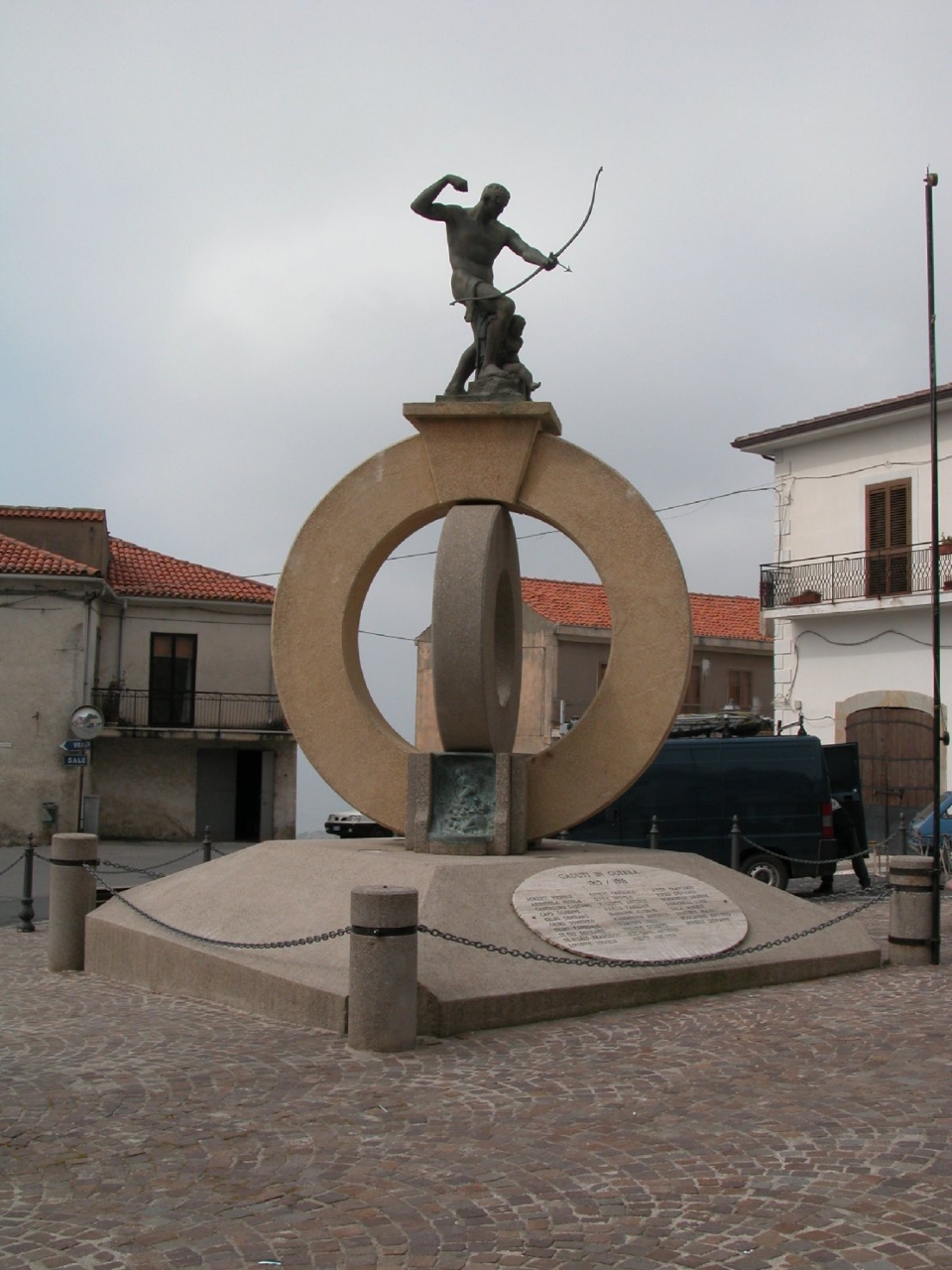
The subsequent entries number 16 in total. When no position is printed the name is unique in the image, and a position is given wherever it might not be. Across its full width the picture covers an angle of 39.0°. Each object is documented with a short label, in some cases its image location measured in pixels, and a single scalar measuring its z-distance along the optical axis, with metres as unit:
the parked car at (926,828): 19.53
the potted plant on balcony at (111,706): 32.59
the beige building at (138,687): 30.61
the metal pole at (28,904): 13.09
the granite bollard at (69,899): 10.33
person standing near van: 17.84
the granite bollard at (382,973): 7.18
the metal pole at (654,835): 15.89
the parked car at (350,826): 31.12
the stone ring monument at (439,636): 10.66
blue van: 17.00
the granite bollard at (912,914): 10.30
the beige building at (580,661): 35.25
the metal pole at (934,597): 10.38
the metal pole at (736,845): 16.17
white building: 25.34
